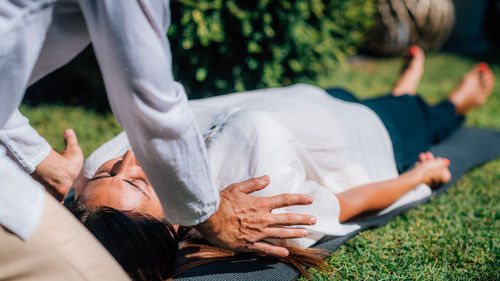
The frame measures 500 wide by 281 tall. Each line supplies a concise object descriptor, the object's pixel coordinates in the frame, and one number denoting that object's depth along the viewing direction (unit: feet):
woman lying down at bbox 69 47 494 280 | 5.37
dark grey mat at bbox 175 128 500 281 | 5.61
